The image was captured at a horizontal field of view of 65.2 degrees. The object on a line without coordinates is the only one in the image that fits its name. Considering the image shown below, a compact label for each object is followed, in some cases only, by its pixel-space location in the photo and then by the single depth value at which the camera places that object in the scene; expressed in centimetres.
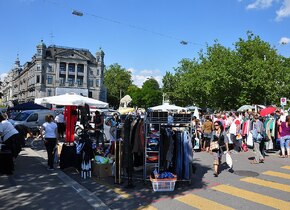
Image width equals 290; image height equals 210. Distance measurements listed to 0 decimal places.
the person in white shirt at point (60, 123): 1434
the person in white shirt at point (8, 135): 706
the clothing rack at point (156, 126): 594
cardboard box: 653
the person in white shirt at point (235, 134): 1126
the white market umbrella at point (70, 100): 1246
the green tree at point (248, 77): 2429
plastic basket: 547
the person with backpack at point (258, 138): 867
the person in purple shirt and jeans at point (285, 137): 968
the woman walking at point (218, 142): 686
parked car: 1509
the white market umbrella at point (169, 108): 1837
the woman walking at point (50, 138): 717
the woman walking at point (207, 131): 1093
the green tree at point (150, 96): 7302
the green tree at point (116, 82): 8254
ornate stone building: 6655
